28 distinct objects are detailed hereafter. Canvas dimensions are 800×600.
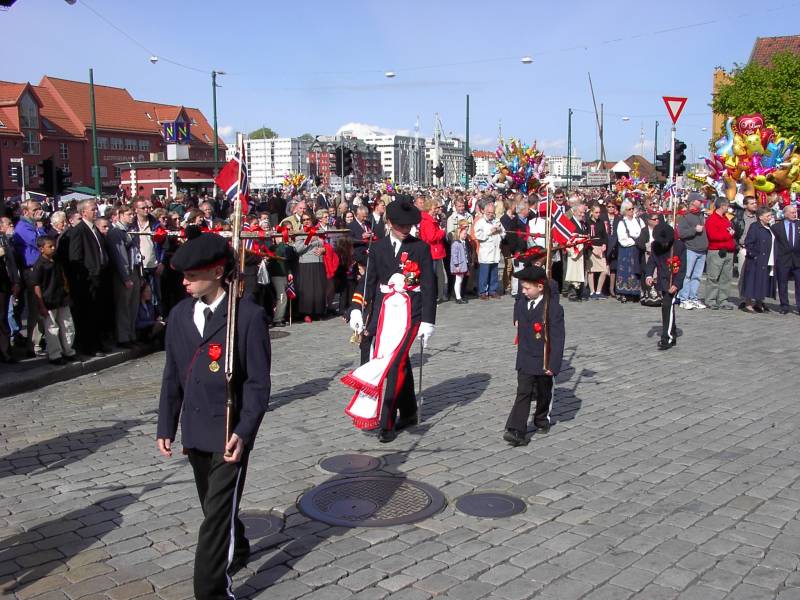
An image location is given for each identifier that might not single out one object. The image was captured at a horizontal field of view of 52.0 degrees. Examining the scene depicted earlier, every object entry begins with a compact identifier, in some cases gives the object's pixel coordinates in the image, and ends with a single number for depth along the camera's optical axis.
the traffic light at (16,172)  29.42
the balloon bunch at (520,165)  28.11
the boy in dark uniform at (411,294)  7.21
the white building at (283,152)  169.38
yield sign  12.87
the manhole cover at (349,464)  6.41
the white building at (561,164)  134.80
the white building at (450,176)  178.81
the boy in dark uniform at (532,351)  7.05
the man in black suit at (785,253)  14.65
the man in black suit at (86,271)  10.13
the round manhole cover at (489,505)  5.52
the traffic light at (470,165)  40.00
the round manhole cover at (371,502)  5.41
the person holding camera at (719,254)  15.17
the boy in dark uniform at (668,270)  11.33
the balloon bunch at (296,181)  36.62
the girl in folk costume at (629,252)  16.07
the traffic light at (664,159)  19.90
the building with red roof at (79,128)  67.44
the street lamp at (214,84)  37.69
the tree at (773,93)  41.91
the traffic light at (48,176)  20.00
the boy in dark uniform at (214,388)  4.04
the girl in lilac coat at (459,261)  16.09
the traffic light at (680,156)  19.07
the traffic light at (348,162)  24.69
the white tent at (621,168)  38.31
